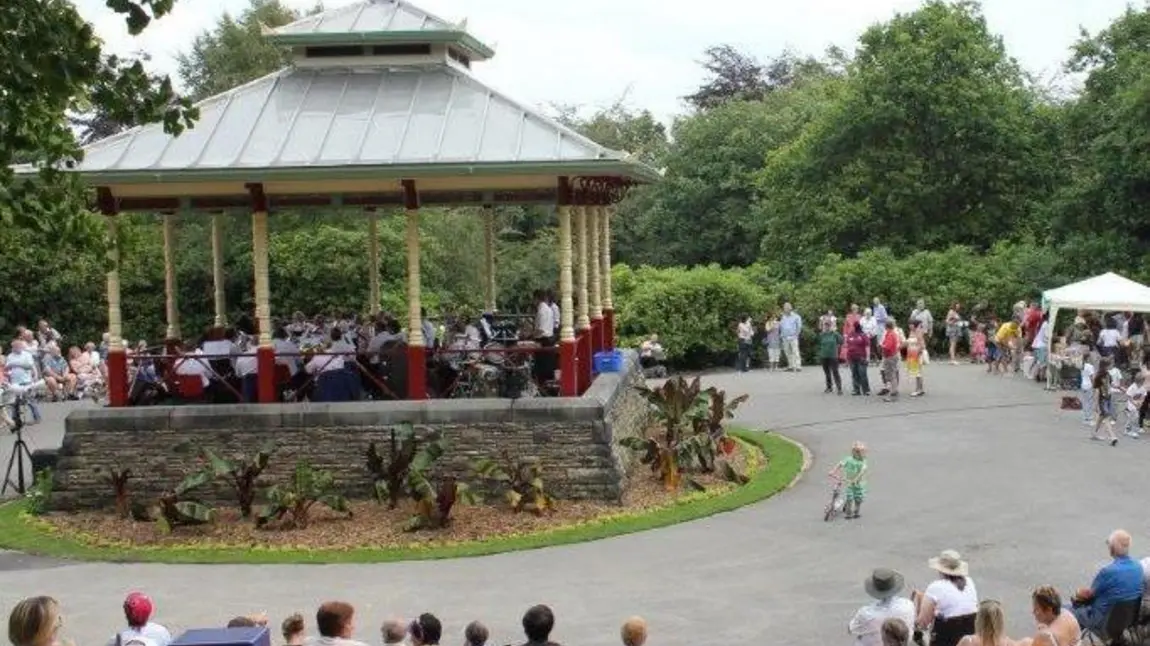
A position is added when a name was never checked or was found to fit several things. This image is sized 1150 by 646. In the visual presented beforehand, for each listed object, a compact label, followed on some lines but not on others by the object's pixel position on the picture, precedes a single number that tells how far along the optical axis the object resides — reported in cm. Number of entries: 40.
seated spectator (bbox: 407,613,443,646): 870
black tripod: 1969
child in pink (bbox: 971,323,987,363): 3145
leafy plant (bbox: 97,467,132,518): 1772
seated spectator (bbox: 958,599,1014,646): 798
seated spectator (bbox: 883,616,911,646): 786
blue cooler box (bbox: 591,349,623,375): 2148
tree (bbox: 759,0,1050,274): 3900
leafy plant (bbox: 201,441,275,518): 1697
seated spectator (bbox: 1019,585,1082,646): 873
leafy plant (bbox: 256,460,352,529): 1673
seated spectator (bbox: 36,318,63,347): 3058
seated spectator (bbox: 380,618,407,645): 829
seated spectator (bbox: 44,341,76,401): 2973
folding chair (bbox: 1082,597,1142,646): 1034
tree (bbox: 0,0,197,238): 898
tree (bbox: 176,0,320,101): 3891
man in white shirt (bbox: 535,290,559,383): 1952
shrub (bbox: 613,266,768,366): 3397
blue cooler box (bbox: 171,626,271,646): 744
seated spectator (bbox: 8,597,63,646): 674
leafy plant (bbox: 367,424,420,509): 1719
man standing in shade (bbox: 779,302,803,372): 3105
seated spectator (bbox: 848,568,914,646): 925
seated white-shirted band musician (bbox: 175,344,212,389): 1877
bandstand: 1766
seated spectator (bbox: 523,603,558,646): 793
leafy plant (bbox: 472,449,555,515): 1705
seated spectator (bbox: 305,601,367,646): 788
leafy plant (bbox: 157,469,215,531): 1681
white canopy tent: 2581
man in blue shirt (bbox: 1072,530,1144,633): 1033
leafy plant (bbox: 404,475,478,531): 1650
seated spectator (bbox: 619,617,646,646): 796
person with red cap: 854
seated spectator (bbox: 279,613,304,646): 842
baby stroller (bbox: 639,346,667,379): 3124
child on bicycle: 1630
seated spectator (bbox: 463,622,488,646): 841
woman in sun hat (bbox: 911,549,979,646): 980
